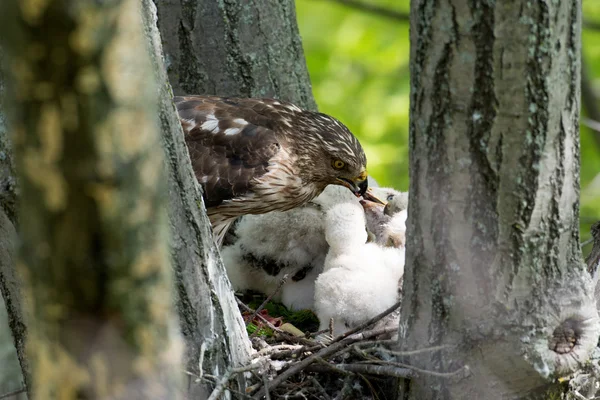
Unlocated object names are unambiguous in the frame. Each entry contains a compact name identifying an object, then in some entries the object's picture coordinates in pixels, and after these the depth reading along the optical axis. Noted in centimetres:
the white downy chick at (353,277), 775
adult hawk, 938
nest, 607
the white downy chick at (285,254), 953
